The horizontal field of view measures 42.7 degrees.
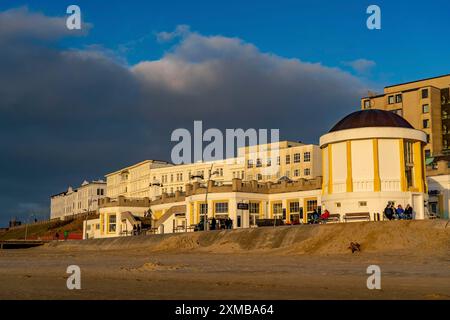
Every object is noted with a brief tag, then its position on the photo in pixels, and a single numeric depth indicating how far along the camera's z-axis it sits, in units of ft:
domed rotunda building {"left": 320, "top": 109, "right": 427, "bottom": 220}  154.10
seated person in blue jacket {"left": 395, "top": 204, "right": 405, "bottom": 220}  142.92
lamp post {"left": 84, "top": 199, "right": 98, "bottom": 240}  534.78
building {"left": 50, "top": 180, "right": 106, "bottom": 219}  546.26
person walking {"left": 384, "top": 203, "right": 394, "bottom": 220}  143.54
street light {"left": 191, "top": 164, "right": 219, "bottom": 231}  188.46
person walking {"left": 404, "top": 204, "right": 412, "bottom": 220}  143.84
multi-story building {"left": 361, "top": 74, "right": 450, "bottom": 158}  366.02
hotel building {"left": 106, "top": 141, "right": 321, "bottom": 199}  337.72
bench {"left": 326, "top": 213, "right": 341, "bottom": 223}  154.20
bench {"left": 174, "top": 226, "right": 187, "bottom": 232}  225.43
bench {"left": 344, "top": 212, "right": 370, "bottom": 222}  147.64
